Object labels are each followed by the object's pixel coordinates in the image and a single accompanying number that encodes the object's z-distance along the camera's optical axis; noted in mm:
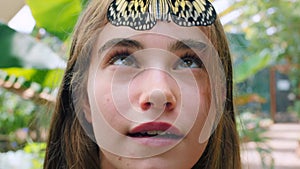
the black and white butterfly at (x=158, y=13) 433
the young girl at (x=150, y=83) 433
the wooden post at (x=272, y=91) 6450
